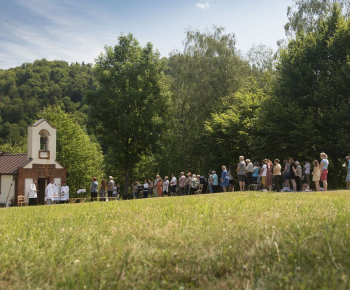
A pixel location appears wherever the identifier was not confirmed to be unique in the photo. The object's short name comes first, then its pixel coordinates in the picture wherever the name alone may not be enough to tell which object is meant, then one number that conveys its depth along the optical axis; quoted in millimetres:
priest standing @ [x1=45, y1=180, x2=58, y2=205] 30203
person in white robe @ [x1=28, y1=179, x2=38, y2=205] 29453
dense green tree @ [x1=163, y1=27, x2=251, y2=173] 44219
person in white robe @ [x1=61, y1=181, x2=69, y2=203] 30966
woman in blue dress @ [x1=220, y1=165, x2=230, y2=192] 27052
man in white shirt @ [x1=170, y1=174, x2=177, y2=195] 31344
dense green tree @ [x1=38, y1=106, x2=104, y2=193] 58531
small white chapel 39188
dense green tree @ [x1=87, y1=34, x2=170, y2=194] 43031
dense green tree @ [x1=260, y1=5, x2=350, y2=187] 30734
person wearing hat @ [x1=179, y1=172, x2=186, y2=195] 31312
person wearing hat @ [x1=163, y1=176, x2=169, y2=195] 33531
